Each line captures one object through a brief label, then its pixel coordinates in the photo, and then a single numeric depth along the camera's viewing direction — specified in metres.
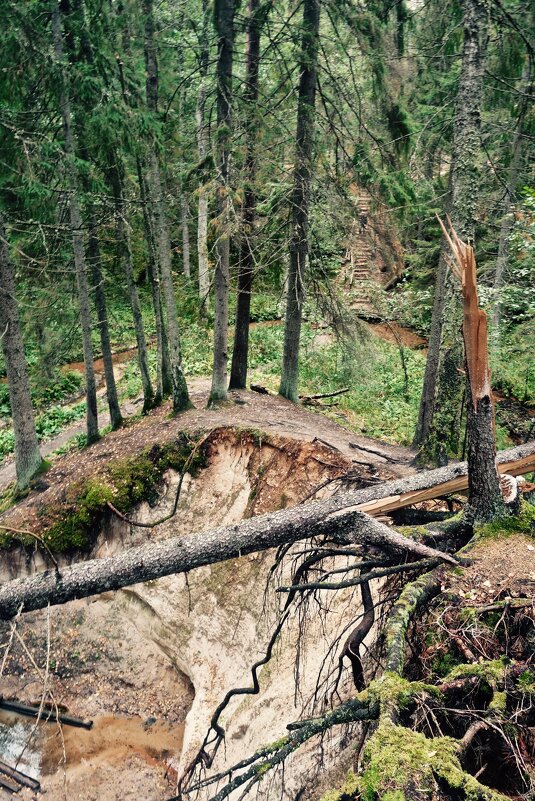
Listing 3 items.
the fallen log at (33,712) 8.93
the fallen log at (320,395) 15.37
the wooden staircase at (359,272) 18.50
